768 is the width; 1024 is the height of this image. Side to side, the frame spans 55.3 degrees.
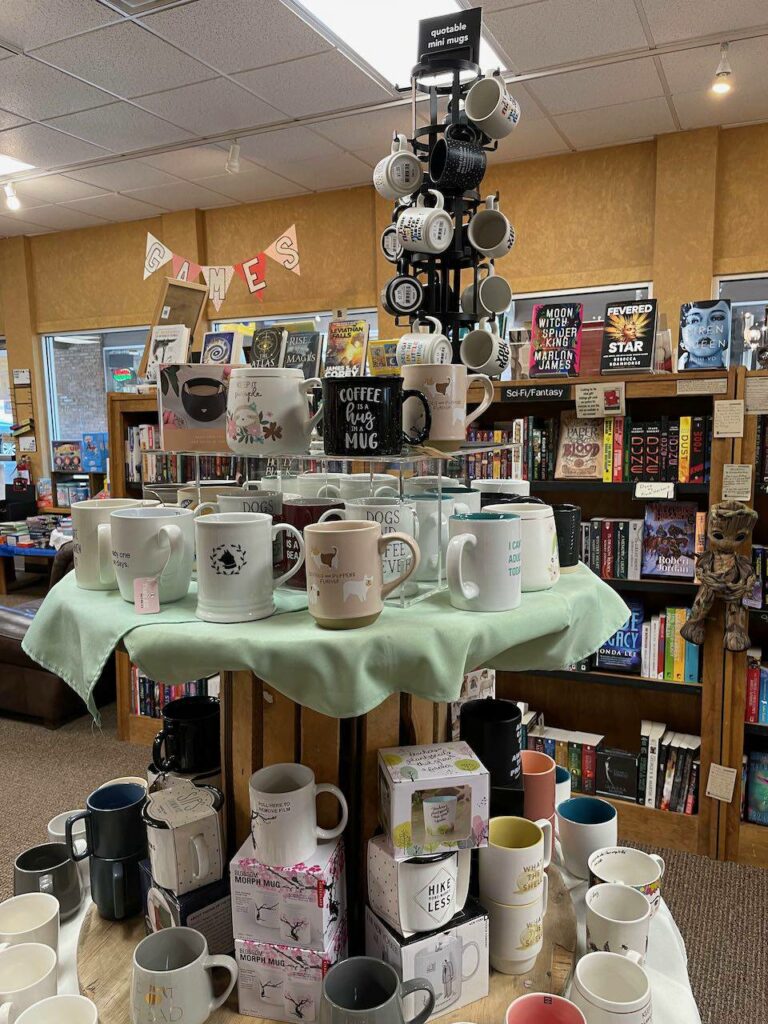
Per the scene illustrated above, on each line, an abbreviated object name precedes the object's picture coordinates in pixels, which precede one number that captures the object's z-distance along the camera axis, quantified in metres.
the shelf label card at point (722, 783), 2.48
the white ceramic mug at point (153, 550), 1.03
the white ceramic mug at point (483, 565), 1.00
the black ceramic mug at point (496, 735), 1.29
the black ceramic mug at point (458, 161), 1.46
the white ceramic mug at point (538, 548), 1.11
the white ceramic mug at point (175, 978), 1.03
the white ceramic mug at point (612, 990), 1.03
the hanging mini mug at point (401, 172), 1.56
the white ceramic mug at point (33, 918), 1.22
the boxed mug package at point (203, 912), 1.16
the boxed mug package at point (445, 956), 1.06
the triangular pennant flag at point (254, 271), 2.86
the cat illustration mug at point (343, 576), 0.92
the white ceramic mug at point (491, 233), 1.53
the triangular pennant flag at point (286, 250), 2.97
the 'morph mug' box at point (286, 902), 1.06
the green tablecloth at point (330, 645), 0.88
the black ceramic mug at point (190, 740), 1.36
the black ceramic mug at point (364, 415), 1.03
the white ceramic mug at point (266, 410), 1.14
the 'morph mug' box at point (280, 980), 1.07
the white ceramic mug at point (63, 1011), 1.04
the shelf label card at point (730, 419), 2.38
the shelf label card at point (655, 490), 2.53
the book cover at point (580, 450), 2.71
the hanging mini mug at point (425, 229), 1.42
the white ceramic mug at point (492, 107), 1.47
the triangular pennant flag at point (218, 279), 2.77
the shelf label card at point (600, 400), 2.57
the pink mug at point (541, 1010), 1.02
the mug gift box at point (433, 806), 1.05
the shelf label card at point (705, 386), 2.40
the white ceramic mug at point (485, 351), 1.58
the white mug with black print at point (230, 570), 0.96
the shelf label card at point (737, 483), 2.41
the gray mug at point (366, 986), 1.01
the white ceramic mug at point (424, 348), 1.37
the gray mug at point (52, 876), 1.36
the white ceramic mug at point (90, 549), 1.14
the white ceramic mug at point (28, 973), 1.08
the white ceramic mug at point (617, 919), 1.19
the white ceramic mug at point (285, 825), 1.06
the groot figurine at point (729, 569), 2.38
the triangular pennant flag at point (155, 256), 2.62
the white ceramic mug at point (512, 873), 1.17
